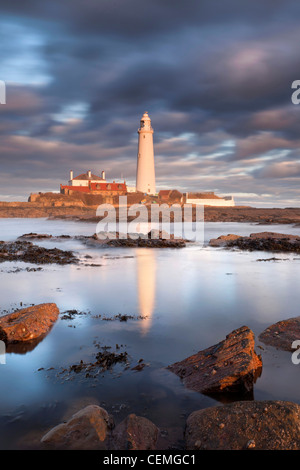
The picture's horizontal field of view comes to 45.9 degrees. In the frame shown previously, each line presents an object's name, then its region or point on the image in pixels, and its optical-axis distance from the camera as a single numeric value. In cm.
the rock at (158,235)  2244
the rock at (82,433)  304
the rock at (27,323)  540
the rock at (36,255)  1413
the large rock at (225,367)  388
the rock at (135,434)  300
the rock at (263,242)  1822
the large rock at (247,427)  288
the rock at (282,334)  525
